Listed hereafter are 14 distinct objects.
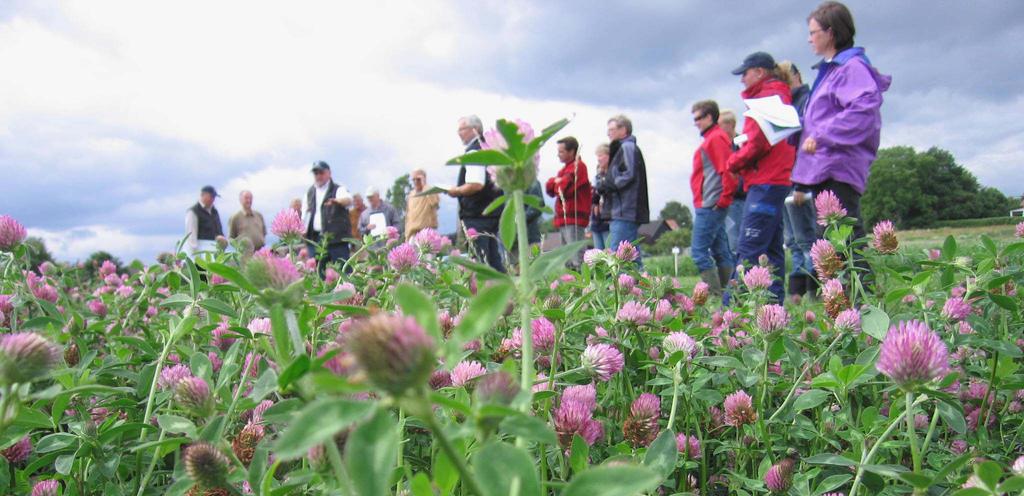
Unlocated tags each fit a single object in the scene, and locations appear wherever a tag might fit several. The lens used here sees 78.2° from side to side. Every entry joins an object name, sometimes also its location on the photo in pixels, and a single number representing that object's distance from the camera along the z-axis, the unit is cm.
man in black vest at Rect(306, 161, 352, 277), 562
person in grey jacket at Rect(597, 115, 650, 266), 457
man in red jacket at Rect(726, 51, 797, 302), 346
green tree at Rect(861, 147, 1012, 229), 4872
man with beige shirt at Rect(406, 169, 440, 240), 526
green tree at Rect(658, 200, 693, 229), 6165
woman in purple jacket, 281
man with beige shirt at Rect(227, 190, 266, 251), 625
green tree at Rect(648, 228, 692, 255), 4147
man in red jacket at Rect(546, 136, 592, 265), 501
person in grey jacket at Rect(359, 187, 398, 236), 685
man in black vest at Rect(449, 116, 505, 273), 430
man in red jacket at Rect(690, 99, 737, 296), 414
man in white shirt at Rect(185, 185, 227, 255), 597
